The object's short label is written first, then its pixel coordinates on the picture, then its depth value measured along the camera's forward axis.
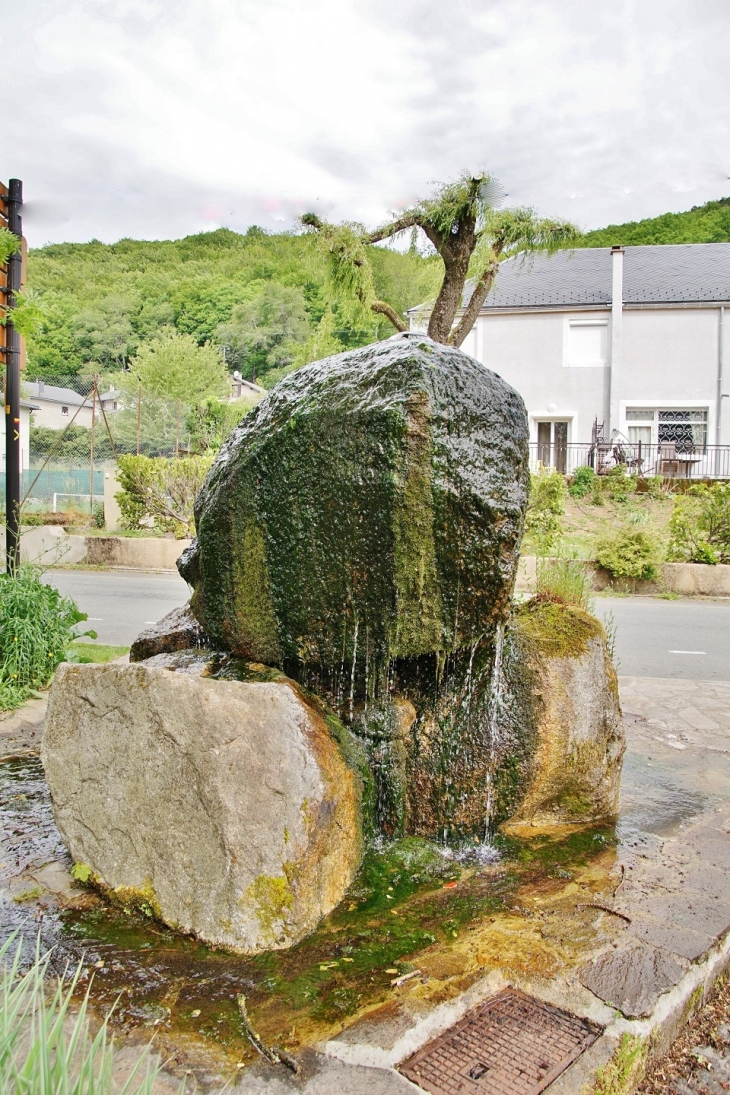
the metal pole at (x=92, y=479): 18.81
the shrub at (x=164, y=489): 15.73
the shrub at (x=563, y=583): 4.38
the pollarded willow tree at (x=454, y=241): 13.99
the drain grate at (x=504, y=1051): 1.97
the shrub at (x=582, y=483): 19.89
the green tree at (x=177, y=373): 46.22
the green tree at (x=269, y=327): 59.88
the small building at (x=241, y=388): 56.63
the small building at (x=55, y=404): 52.66
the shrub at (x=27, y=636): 5.59
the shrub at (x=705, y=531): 13.01
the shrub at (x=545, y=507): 14.20
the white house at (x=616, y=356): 24.75
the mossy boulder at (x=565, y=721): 3.55
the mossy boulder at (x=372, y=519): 3.13
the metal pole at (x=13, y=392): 5.87
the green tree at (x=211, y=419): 26.80
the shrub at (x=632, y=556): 12.56
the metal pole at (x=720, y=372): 24.47
